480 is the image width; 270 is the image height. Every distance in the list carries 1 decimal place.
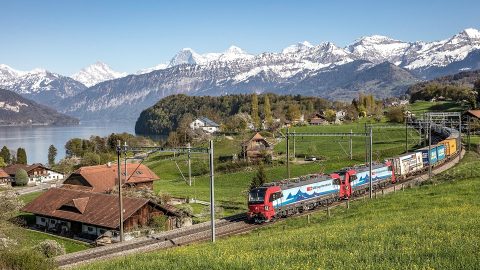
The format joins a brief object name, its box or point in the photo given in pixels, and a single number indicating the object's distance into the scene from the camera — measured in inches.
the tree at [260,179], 2294.5
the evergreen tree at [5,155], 5580.7
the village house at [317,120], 7100.4
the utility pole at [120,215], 1593.8
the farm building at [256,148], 3899.9
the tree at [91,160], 4687.5
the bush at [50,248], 1455.5
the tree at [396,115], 5418.3
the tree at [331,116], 7262.8
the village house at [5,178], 4218.8
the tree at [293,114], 7149.1
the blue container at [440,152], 2852.4
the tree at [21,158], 5329.7
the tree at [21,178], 4298.7
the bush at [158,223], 1849.2
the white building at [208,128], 7677.2
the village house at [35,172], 4498.5
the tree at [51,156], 5792.3
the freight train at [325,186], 1642.5
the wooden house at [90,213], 1828.2
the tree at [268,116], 6510.8
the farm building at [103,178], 2854.3
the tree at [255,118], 6382.9
